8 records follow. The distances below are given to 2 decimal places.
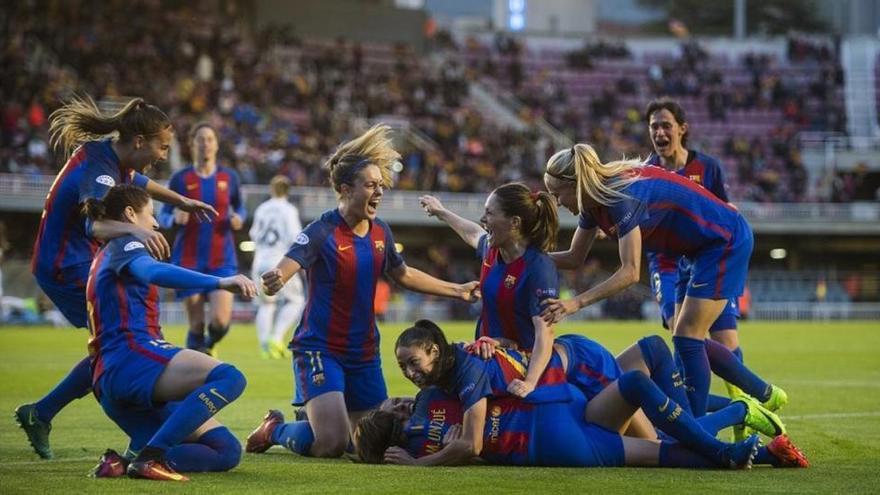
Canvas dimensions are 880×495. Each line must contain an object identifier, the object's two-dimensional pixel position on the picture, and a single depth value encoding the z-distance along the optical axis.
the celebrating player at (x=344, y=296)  17.64
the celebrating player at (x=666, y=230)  16.56
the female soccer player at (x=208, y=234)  29.56
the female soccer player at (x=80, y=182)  17.97
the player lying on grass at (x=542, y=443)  15.45
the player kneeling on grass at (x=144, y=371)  14.51
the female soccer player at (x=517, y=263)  16.50
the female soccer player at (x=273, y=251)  40.50
